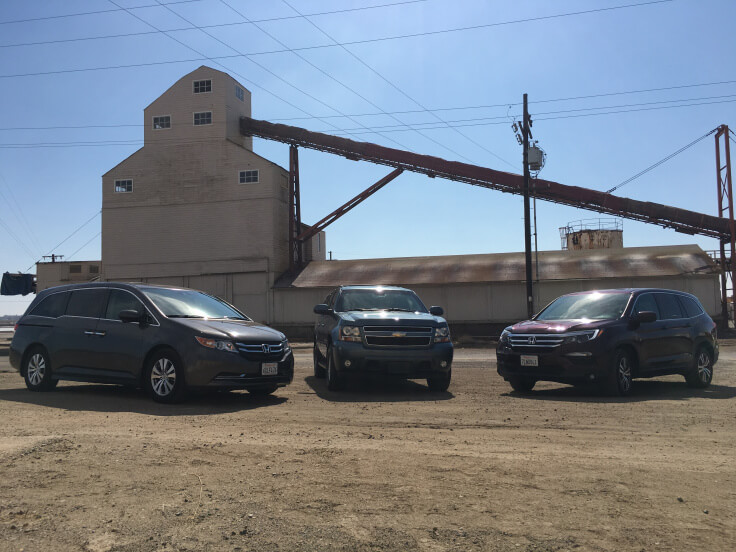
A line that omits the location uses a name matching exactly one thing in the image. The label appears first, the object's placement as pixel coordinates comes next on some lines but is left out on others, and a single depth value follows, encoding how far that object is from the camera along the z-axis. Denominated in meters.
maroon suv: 9.32
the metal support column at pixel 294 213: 38.84
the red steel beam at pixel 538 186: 34.12
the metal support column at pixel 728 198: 31.67
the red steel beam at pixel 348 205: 36.97
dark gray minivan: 8.34
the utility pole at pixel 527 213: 26.23
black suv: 9.55
